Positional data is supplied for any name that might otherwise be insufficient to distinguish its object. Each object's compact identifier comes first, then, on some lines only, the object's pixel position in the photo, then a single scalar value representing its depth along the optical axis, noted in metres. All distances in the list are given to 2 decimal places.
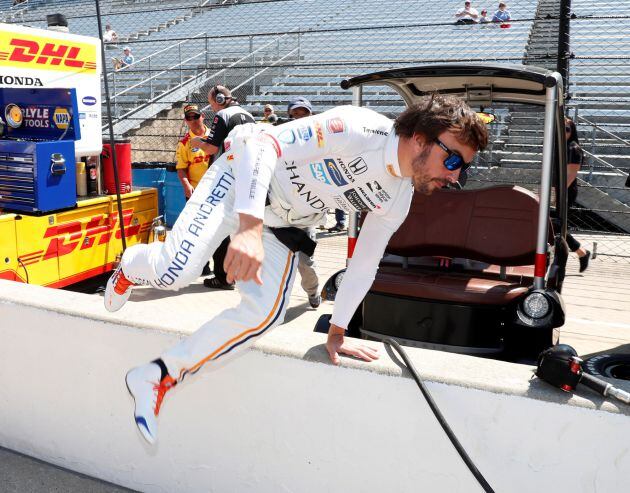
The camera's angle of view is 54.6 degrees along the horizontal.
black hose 2.04
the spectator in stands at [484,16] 14.16
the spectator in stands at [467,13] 13.58
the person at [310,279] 5.17
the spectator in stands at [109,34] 17.09
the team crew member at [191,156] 6.75
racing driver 2.17
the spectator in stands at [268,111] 9.16
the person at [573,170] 6.05
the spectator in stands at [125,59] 15.84
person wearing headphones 5.44
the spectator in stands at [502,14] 13.77
